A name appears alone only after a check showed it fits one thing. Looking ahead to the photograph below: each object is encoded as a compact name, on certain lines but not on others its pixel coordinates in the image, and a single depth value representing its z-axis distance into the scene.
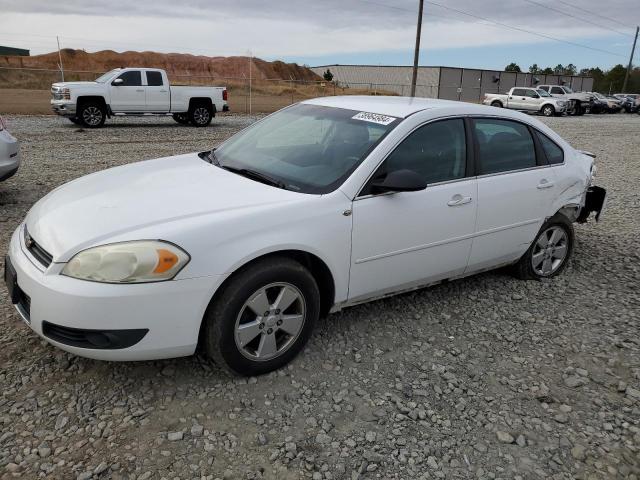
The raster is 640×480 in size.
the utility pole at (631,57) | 61.66
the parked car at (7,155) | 6.12
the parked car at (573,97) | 33.97
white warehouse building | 58.78
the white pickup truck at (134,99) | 15.38
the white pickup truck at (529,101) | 31.42
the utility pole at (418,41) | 31.77
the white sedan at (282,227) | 2.64
